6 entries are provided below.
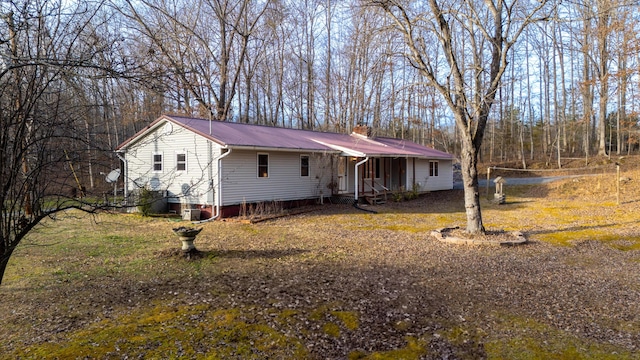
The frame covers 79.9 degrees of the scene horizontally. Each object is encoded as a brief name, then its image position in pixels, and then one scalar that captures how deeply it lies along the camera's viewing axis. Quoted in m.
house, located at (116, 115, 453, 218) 13.77
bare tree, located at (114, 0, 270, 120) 22.98
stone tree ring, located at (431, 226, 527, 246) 8.91
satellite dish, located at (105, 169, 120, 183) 14.81
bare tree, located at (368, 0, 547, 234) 9.24
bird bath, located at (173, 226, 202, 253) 7.84
